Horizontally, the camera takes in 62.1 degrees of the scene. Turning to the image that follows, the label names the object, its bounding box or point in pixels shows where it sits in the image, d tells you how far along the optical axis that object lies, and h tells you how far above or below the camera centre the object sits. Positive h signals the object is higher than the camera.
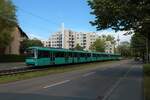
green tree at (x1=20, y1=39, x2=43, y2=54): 38.00 +3.58
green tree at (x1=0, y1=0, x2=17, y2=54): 26.05 +7.03
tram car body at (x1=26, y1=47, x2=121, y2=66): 15.43 -0.51
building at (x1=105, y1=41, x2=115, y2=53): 59.74 +2.68
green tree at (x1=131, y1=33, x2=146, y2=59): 31.97 +1.62
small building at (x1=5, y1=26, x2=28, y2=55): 32.28 +2.46
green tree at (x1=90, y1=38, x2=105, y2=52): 56.96 +3.03
